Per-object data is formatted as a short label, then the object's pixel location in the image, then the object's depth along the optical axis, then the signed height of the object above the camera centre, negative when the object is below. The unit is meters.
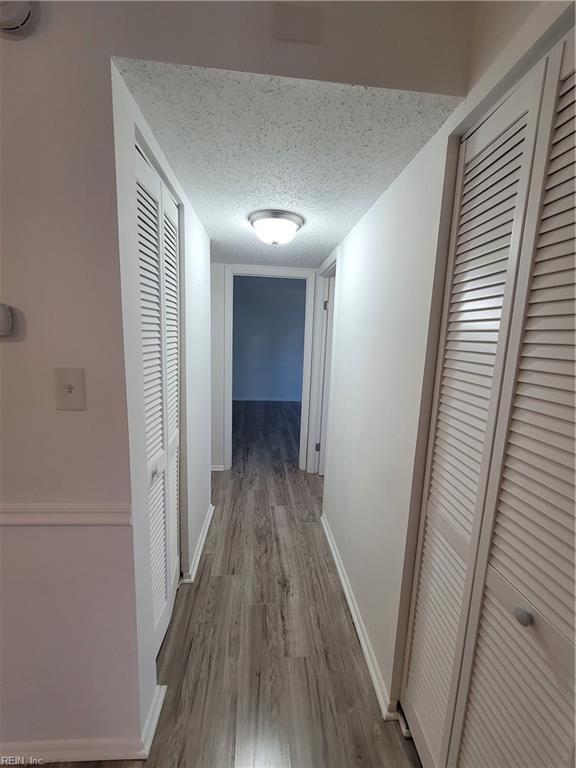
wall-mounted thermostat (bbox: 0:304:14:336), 0.88 +0.03
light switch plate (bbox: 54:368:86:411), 0.94 -0.15
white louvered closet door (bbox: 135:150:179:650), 1.17 -0.13
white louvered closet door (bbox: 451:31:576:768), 0.61 -0.29
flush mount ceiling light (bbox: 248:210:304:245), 1.73 +0.64
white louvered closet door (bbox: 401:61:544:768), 0.77 -0.11
